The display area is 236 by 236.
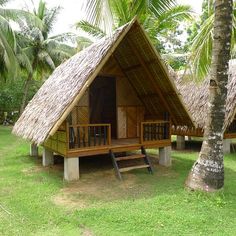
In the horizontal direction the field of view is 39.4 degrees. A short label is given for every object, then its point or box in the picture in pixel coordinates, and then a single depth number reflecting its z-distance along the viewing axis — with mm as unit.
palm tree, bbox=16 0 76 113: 23156
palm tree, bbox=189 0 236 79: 8422
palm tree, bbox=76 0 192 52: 5547
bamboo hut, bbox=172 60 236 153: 11420
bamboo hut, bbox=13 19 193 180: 7613
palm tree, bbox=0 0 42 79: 16688
